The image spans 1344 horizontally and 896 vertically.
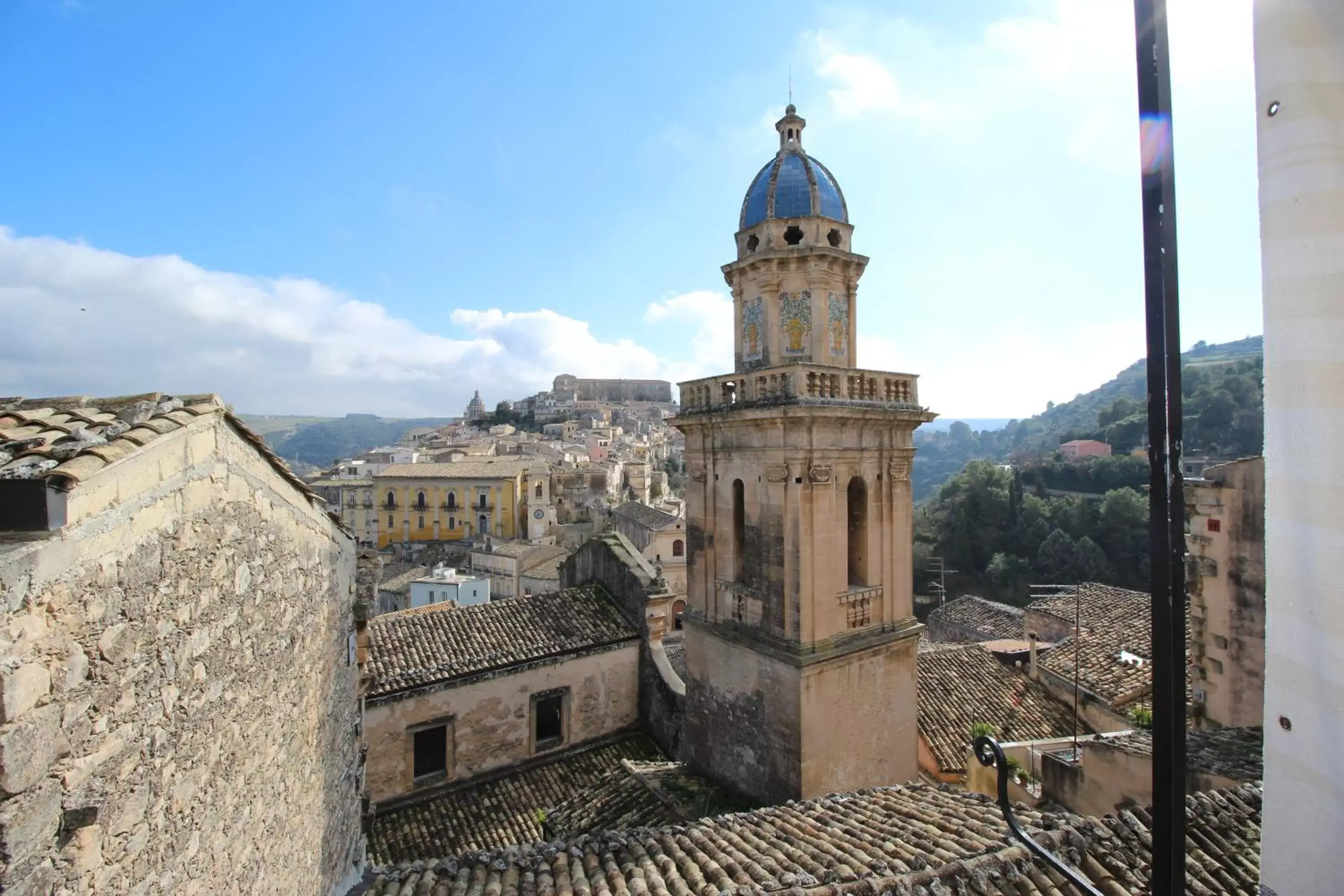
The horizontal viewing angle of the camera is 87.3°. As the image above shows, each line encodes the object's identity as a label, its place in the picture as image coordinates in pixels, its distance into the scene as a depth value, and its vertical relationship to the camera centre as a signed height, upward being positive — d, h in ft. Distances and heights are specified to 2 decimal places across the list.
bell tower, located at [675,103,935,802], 31.60 -3.74
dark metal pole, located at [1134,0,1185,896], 6.98 -0.23
